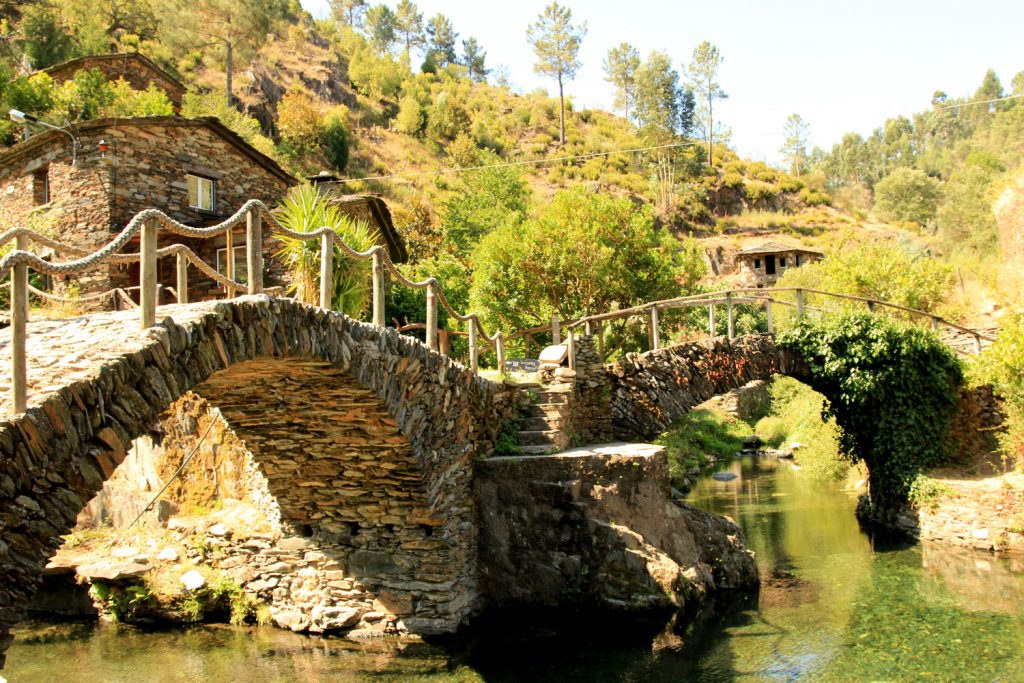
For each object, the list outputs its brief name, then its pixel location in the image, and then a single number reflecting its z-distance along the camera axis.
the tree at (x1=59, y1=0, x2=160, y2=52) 39.16
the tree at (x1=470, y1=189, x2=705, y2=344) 21.98
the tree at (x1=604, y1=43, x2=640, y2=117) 68.56
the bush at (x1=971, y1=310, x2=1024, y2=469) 16.95
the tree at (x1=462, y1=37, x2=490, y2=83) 77.62
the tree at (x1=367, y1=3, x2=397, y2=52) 74.94
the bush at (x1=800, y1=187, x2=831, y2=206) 59.06
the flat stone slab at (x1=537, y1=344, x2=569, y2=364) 14.36
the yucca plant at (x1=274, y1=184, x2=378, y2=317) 10.06
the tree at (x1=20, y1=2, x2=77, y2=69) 36.44
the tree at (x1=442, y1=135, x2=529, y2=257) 36.59
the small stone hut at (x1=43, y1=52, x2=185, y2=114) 30.19
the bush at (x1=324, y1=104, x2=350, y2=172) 48.56
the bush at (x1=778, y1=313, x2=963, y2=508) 17.88
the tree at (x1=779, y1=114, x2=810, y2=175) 77.19
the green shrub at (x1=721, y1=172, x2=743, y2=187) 58.19
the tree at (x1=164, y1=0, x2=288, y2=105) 49.78
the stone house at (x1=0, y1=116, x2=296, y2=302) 18.34
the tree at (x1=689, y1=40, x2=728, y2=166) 65.38
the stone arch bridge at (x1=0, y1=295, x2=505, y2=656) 5.17
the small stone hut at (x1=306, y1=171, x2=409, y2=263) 21.52
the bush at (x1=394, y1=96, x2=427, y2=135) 57.84
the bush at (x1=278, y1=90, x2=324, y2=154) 46.53
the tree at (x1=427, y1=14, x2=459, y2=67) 77.75
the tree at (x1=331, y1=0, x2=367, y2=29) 78.81
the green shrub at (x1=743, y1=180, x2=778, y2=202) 57.66
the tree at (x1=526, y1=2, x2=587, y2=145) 61.16
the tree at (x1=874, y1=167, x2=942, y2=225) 58.28
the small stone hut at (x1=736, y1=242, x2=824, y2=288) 43.03
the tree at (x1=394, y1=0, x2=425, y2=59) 76.62
